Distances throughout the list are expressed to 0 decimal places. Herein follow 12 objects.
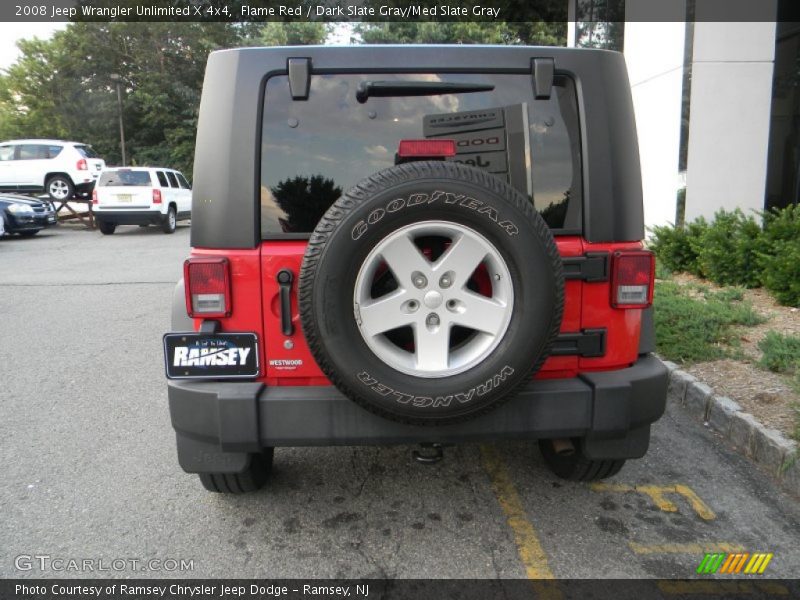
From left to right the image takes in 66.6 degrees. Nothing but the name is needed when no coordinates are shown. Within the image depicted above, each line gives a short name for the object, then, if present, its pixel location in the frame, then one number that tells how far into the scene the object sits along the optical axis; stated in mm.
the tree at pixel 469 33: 15828
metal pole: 33988
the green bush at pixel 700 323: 4852
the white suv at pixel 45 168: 19766
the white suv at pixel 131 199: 17125
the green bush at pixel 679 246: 7598
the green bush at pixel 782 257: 5750
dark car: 15578
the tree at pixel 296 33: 20641
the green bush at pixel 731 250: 6605
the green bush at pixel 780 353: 4340
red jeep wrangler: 2520
